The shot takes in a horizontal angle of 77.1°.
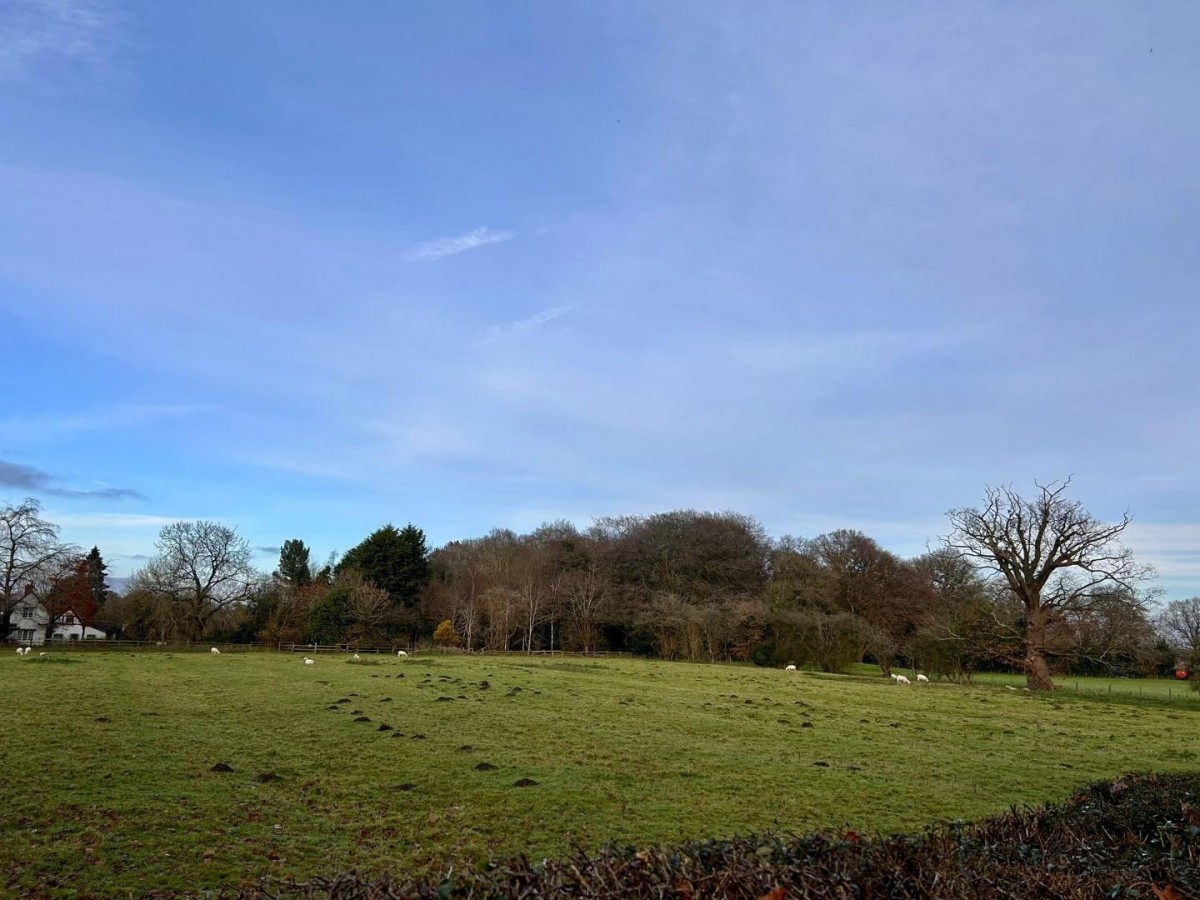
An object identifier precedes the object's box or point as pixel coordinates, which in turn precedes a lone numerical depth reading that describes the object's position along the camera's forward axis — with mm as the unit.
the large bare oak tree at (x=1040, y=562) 31094
